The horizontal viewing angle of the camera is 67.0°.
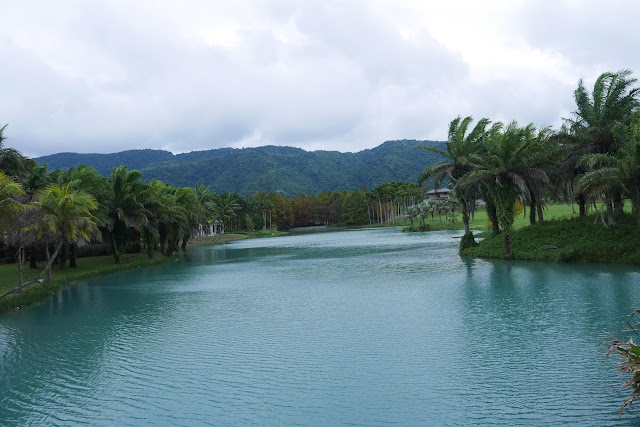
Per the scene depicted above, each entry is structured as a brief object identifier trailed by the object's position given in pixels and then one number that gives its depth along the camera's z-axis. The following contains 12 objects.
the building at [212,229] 99.15
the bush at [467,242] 37.56
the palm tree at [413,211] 84.12
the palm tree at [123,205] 42.36
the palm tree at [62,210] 24.86
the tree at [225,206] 107.67
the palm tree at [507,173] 30.52
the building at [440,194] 127.76
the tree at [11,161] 31.61
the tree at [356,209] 135.12
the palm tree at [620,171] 23.12
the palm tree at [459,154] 36.41
